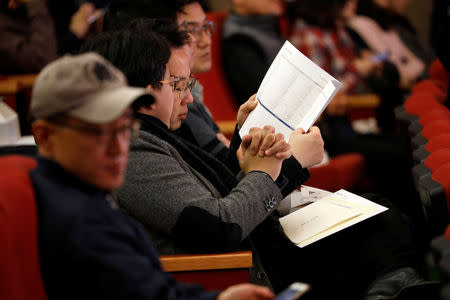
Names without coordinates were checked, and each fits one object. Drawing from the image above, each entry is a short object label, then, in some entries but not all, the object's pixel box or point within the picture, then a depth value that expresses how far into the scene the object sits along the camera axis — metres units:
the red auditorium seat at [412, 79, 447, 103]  9.84
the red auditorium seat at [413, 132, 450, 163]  8.95
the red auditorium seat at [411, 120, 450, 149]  9.14
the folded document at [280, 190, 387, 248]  8.71
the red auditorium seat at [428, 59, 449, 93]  10.12
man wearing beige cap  7.77
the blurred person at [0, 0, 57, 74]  10.98
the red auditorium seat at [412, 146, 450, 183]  8.75
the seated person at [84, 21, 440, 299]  8.46
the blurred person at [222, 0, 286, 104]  11.70
